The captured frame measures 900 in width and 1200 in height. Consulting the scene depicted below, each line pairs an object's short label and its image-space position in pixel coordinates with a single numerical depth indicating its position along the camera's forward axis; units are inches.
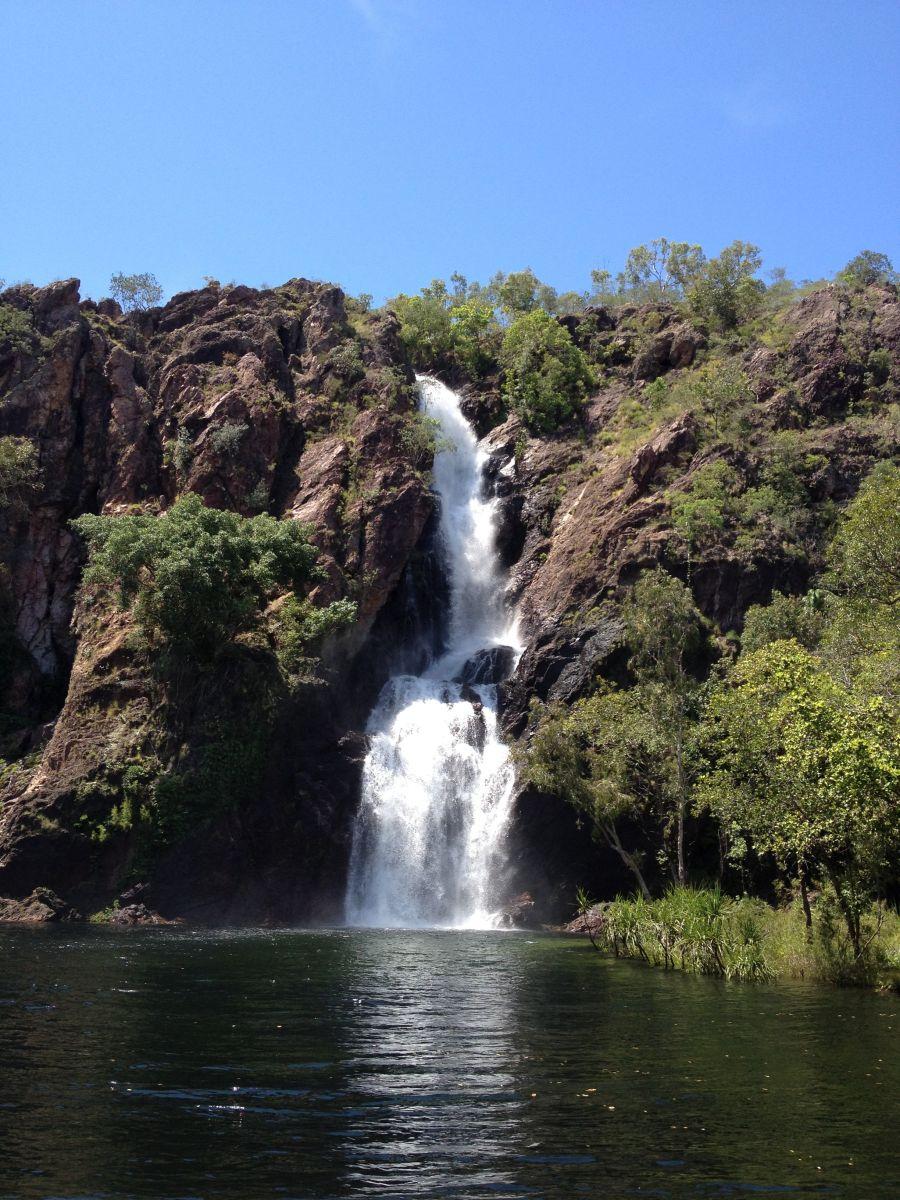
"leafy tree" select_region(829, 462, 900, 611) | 1263.5
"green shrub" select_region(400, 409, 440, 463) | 2551.7
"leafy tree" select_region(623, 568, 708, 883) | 1545.3
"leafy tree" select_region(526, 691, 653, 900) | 1576.0
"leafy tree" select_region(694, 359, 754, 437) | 2373.3
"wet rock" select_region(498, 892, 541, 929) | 1768.0
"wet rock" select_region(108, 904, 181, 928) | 1731.1
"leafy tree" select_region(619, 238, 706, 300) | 3575.3
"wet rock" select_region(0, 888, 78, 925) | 1722.4
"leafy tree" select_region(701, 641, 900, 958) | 922.1
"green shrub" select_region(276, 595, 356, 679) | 2022.6
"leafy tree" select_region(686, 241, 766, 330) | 2947.8
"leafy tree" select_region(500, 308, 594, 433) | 2807.6
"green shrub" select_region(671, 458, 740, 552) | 2092.0
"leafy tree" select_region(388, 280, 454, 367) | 3169.3
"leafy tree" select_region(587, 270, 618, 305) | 3823.8
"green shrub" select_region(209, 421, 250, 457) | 2407.7
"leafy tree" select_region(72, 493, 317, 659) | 1904.5
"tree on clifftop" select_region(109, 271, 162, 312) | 3154.5
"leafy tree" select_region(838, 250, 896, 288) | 2842.5
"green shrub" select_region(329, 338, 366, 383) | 2699.3
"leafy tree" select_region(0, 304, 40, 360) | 2506.2
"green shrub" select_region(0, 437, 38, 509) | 2338.8
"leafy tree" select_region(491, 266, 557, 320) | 3582.7
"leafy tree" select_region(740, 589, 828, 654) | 1797.5
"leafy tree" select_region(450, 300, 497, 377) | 3115.2
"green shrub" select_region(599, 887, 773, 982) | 1034.7
